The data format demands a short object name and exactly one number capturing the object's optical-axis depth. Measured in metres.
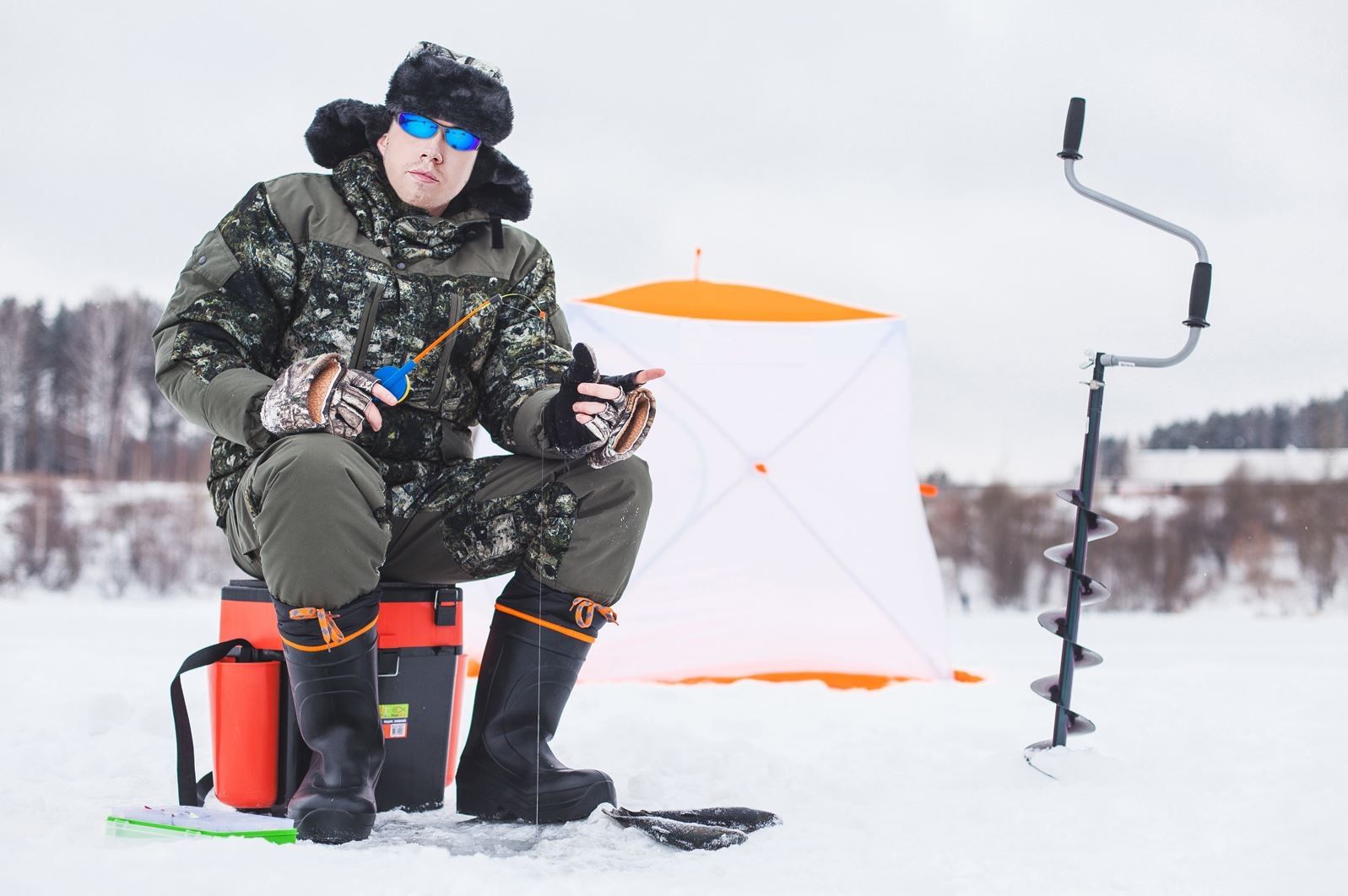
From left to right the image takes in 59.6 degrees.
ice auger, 2.54
